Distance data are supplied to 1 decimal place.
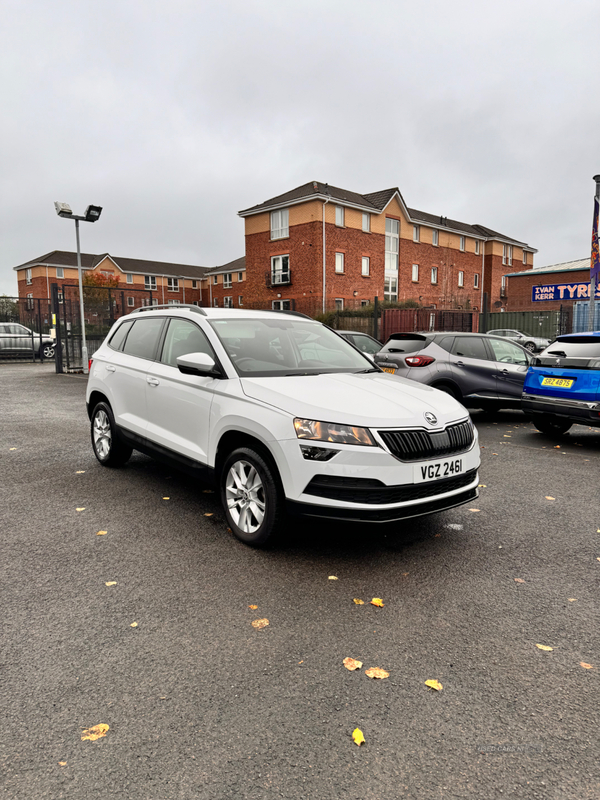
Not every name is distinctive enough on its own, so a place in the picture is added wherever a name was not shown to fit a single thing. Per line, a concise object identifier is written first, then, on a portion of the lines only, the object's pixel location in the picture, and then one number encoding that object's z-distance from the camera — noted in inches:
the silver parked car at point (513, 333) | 881.8
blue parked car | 297.0
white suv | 141.9
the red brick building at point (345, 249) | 1493.1
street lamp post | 750.5
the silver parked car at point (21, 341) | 1002.7
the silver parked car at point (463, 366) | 378.9
